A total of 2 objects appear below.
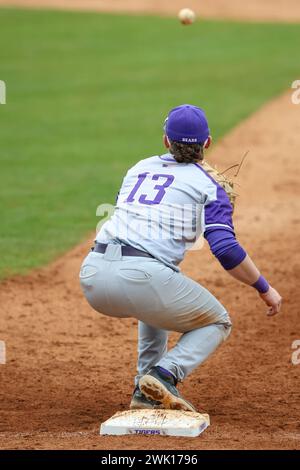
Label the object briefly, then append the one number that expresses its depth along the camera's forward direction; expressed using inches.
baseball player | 417.1
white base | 411.5
